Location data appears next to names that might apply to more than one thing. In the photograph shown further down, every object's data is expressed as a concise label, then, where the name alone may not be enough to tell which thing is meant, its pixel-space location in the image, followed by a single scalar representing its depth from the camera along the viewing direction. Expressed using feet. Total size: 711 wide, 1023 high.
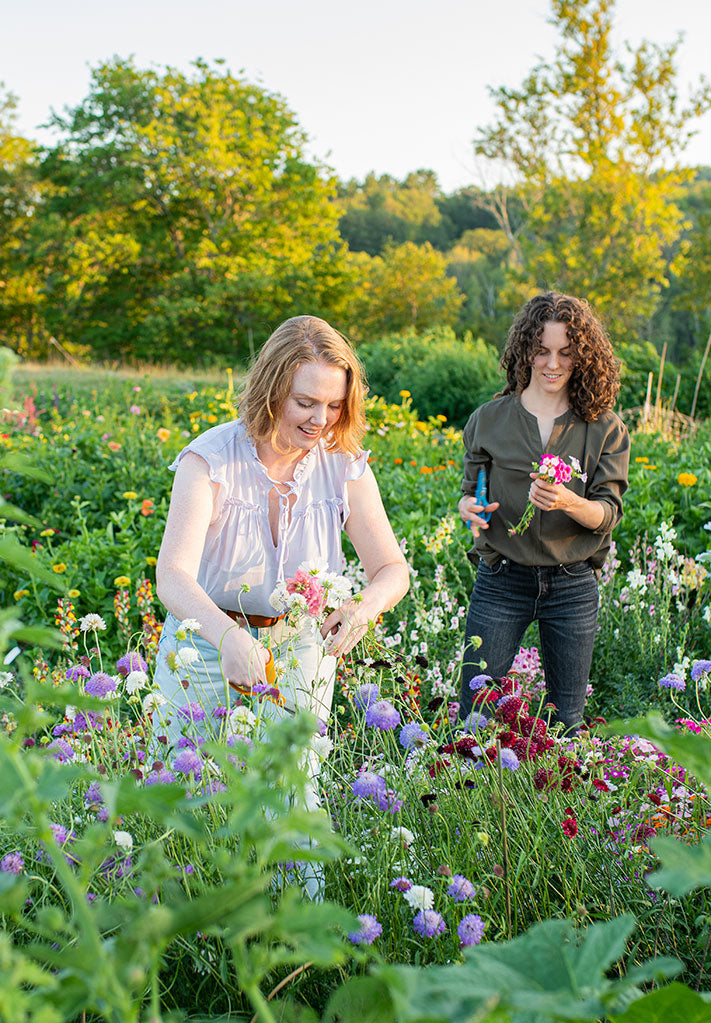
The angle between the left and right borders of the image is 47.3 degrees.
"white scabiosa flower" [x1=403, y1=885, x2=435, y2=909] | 4.08
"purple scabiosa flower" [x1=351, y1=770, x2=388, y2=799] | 4.94
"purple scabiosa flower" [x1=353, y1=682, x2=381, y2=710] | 5.75
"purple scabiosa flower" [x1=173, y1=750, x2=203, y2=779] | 4.73
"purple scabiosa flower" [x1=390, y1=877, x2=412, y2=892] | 4.28
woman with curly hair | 9.52
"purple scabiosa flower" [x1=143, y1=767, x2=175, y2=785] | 4.73
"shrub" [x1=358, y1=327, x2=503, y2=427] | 45.80
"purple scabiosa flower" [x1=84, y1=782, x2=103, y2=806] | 4.63
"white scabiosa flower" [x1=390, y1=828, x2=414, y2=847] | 4.72
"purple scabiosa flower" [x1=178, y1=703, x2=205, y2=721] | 6.29
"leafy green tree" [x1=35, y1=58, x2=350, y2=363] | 82.02
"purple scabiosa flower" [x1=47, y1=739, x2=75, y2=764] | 5.55
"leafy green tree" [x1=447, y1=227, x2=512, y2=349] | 76.84
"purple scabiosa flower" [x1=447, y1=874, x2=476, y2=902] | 4.13
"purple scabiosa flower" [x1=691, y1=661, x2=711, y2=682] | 5.98
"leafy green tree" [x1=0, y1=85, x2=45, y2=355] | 89.86
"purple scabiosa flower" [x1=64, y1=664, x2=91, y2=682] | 6.52
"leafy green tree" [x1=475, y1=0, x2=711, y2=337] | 54.29
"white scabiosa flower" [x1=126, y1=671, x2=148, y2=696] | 5.46
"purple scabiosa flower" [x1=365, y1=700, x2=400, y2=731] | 5.25
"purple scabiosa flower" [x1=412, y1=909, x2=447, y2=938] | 3.91
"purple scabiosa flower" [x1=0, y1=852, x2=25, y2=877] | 4.06
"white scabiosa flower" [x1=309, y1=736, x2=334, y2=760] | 5.12
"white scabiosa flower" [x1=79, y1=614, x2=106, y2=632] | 6.44
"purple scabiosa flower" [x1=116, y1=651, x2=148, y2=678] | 6.13
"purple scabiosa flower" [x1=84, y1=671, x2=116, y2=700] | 5.54
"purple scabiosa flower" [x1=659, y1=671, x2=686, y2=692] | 6.56
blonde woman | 7.68
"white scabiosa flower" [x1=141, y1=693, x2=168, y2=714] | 5.26
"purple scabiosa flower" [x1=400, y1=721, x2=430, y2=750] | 5.30
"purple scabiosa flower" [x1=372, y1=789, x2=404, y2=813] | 5.23
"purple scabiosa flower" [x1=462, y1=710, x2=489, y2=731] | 5.58
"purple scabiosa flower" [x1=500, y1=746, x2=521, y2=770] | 5.04
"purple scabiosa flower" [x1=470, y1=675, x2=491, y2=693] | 5.76
